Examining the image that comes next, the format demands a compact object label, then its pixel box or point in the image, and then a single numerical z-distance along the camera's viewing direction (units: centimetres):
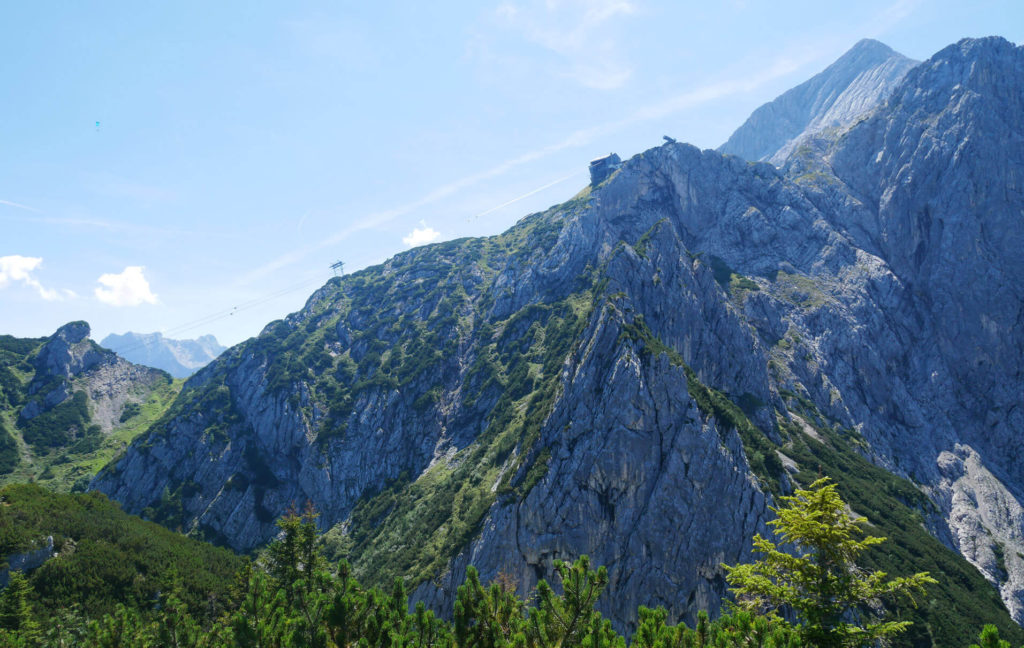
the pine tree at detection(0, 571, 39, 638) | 3894
